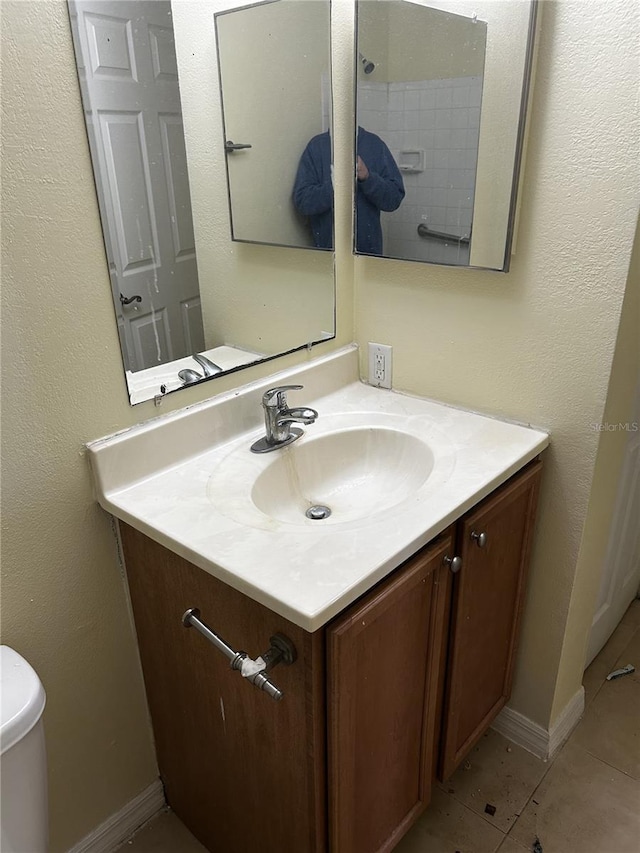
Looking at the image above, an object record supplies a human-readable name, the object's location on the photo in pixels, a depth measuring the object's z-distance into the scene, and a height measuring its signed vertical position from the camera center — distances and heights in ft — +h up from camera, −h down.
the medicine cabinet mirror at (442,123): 3.92 +0.20
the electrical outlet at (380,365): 5.24 -1.64
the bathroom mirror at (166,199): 3.32 -0.22
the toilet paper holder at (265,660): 2.97 -2.26
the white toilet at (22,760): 3.01 -2.74
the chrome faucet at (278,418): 4.30 -1.68
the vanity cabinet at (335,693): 3.22 -2.97
